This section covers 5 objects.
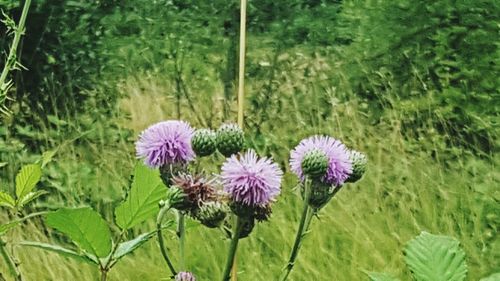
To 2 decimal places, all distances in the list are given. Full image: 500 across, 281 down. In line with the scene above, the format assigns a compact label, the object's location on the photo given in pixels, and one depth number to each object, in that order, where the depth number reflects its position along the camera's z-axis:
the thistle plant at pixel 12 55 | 0.76
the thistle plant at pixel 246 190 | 0.56
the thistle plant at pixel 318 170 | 0.61
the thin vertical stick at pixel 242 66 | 0.87
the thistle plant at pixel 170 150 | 0.63
